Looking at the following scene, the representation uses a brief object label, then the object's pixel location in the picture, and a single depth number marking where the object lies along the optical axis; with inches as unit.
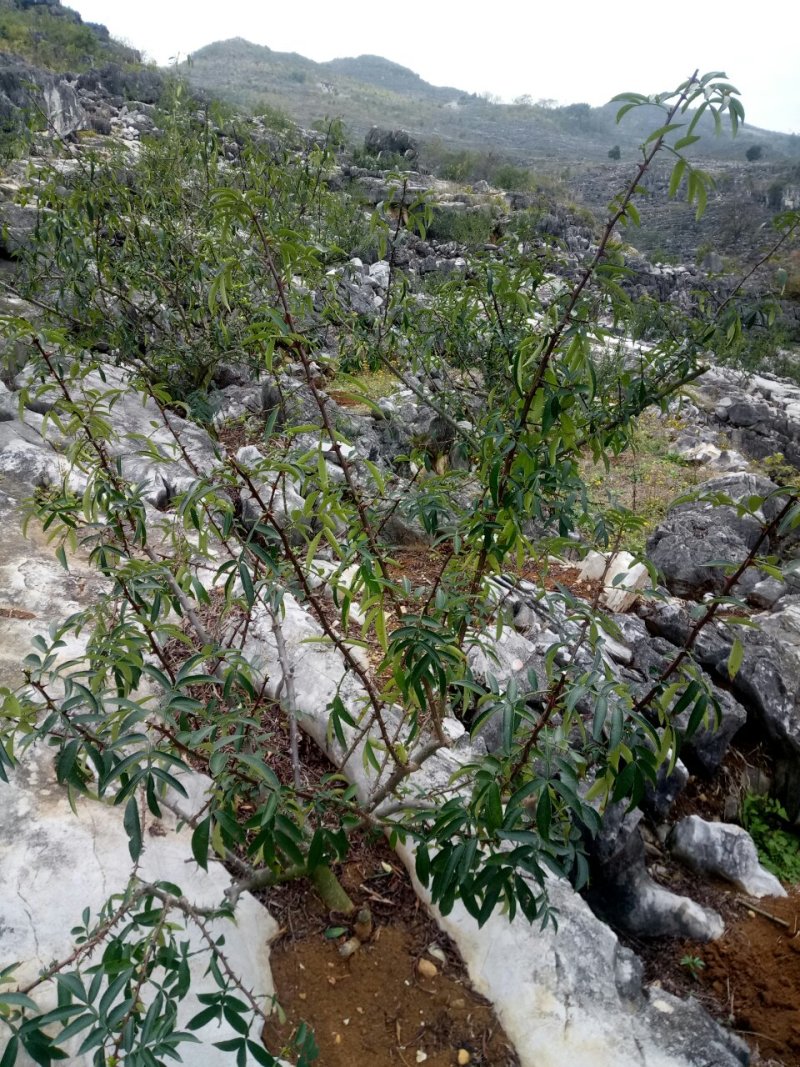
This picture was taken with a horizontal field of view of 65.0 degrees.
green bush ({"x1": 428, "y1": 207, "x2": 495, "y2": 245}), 624.7
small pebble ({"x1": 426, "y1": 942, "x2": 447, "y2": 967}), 83.4
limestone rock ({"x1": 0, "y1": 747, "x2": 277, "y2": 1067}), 69.1
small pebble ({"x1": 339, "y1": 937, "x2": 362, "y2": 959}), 82.3
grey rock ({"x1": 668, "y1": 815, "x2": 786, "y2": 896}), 114.0
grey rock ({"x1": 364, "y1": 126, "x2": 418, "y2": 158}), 1067.3
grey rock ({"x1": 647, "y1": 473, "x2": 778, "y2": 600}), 186.9
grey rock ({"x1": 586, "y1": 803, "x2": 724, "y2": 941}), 102.6
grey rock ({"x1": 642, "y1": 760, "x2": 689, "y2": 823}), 122.5
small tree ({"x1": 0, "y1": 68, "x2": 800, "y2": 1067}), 45.9
